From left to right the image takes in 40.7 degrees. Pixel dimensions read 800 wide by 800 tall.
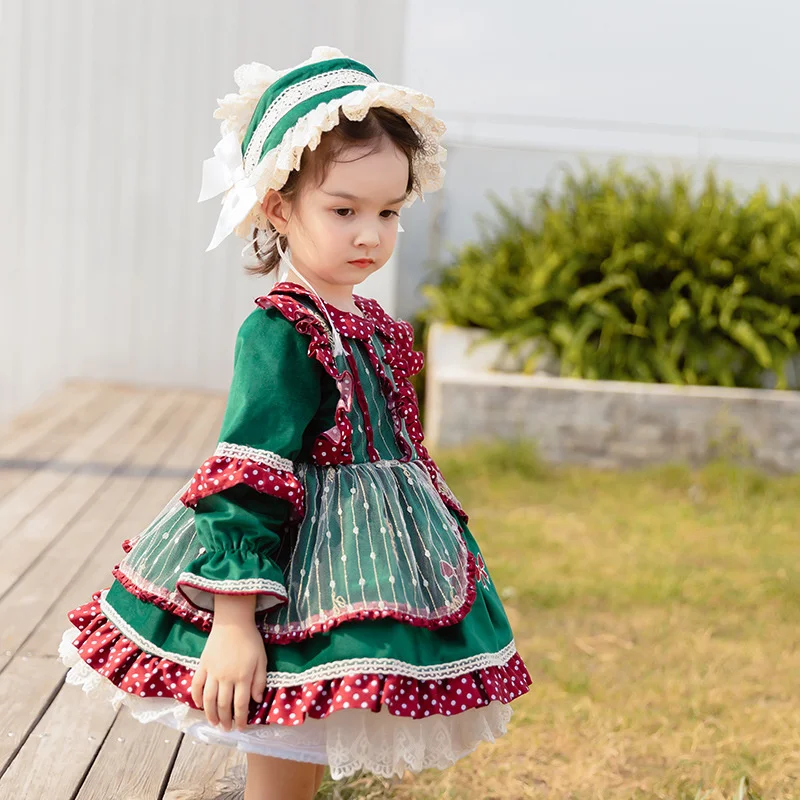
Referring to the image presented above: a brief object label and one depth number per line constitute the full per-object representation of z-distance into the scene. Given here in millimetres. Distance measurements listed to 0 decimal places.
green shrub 5520
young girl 1316
